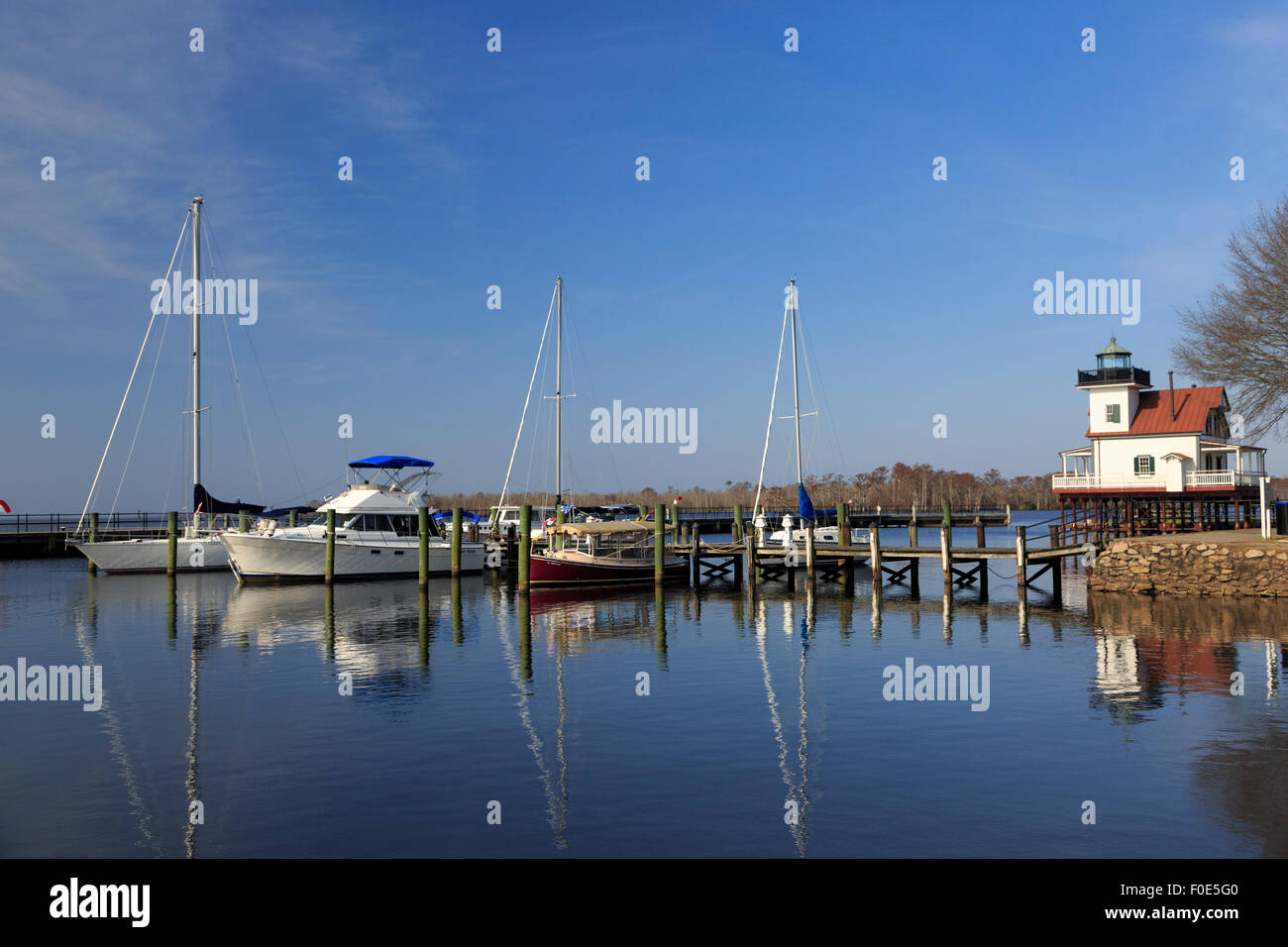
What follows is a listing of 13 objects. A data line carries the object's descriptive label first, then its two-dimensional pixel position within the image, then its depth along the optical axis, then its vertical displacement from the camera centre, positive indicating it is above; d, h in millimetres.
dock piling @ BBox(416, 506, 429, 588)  41781 -1961
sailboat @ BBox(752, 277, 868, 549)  45406 -1562
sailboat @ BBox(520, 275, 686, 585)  41062 -2705
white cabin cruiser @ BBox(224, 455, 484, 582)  44750 -2122
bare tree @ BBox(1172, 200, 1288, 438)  38531 +6288
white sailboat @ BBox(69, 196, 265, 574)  50469 -2397
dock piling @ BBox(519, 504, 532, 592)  37938 -1970
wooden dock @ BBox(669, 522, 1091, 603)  36938 -2898
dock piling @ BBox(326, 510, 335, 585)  43188 -2174
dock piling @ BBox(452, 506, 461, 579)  44875 -1931
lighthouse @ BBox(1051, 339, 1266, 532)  47656 +1594
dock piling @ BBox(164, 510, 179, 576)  49125 -1997
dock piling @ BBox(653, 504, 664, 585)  40469 -2150
